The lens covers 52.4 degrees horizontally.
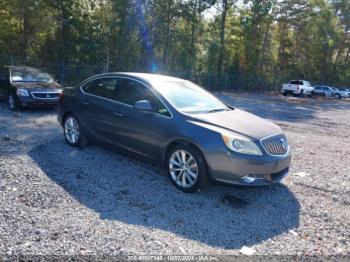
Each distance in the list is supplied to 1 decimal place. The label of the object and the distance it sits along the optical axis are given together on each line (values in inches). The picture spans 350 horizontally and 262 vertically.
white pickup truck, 1451.8
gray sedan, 193.3
